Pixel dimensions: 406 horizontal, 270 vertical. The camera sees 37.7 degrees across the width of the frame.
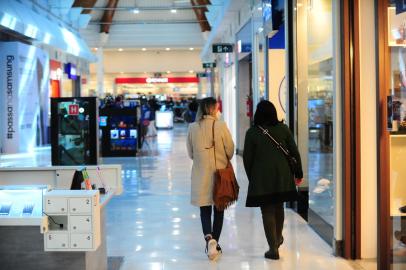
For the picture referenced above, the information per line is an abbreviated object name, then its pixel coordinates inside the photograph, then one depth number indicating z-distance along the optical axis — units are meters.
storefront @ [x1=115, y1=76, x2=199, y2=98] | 43.88
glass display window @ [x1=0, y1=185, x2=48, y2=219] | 3.88
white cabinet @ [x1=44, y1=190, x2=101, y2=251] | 3.42
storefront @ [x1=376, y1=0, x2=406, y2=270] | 4.24
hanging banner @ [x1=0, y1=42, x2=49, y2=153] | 15.84
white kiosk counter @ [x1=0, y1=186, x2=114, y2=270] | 3.43
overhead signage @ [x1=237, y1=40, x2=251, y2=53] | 13.17
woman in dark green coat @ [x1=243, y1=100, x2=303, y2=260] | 4.93
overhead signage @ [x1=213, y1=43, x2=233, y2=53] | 16.36
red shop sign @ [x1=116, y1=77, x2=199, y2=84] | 43.41
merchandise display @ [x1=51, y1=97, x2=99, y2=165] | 8.36
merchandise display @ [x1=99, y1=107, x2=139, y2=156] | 15.12
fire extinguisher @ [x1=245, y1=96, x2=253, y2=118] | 12.77
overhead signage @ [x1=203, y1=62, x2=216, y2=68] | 25.99
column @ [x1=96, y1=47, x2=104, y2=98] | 33.50
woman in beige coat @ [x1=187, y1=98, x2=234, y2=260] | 5.17
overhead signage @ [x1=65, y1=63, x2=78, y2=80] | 23.73
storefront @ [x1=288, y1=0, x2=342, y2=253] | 5.05
